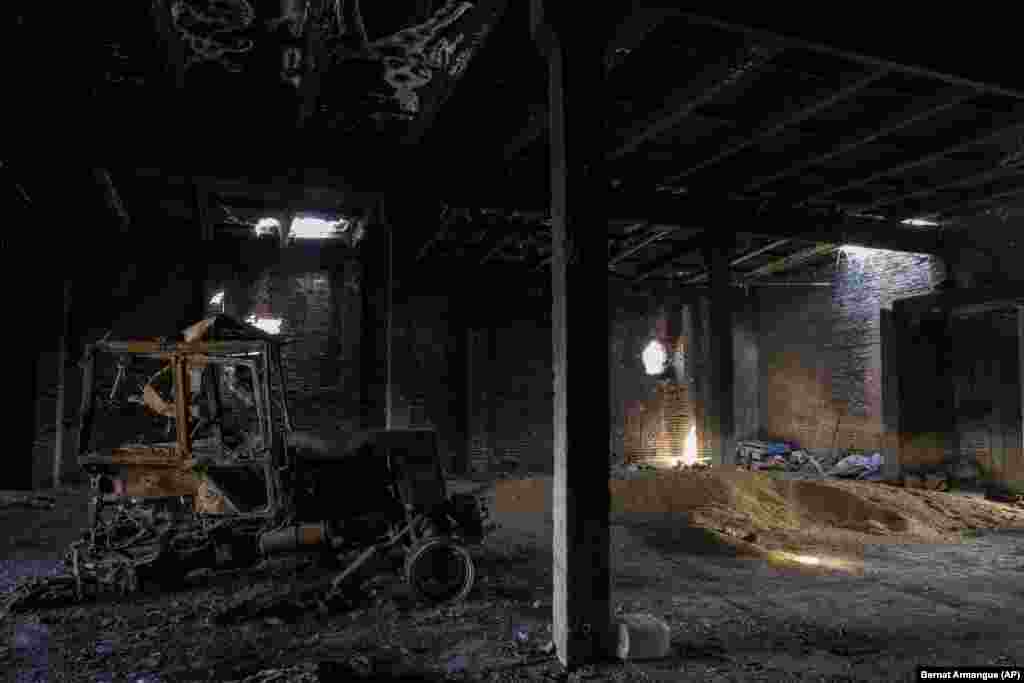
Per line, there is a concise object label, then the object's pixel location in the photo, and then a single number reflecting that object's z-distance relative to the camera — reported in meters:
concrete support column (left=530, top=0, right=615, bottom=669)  3.94
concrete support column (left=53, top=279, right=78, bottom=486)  12.62
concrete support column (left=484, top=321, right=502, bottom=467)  15.95
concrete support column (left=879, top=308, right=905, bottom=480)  13.21
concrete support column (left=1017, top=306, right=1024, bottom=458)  10.92
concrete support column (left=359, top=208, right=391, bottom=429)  14.19
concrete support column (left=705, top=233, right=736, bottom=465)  12.03
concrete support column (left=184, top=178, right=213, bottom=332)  13.53
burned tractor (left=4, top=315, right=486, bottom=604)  5.47
